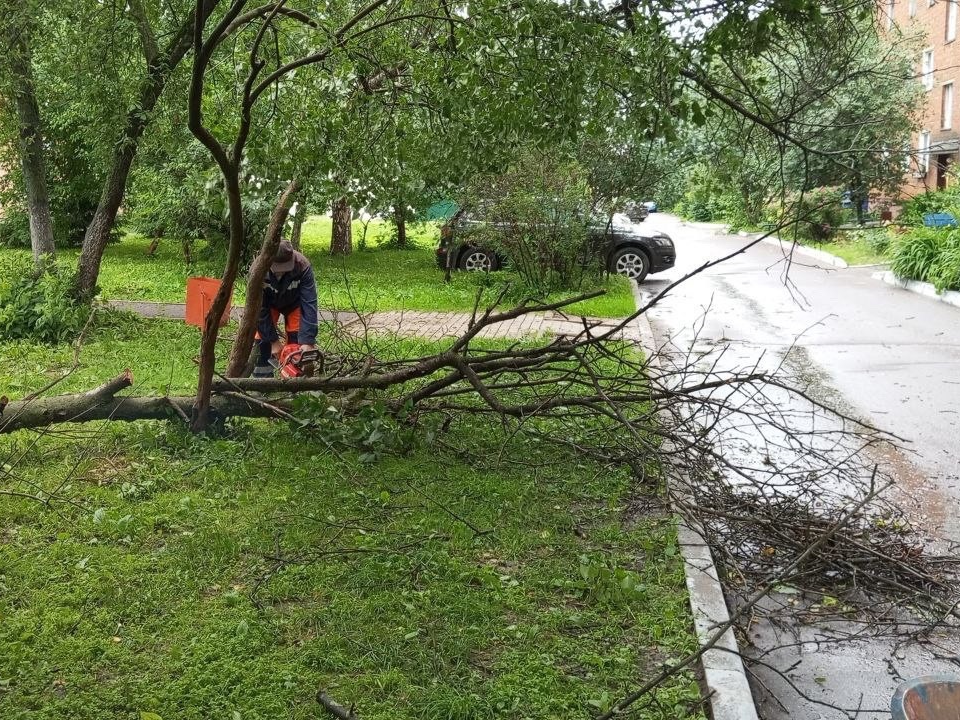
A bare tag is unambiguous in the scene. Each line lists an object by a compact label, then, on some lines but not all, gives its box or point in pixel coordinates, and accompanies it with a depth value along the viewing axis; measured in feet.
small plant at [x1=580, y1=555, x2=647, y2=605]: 14.80
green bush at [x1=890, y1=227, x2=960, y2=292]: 54.13
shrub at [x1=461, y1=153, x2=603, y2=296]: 49.01
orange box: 26.25
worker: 26.61
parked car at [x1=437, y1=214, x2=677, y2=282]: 60.80
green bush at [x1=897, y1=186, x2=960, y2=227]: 67.87
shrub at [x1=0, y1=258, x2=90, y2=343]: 37.91
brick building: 109.19
